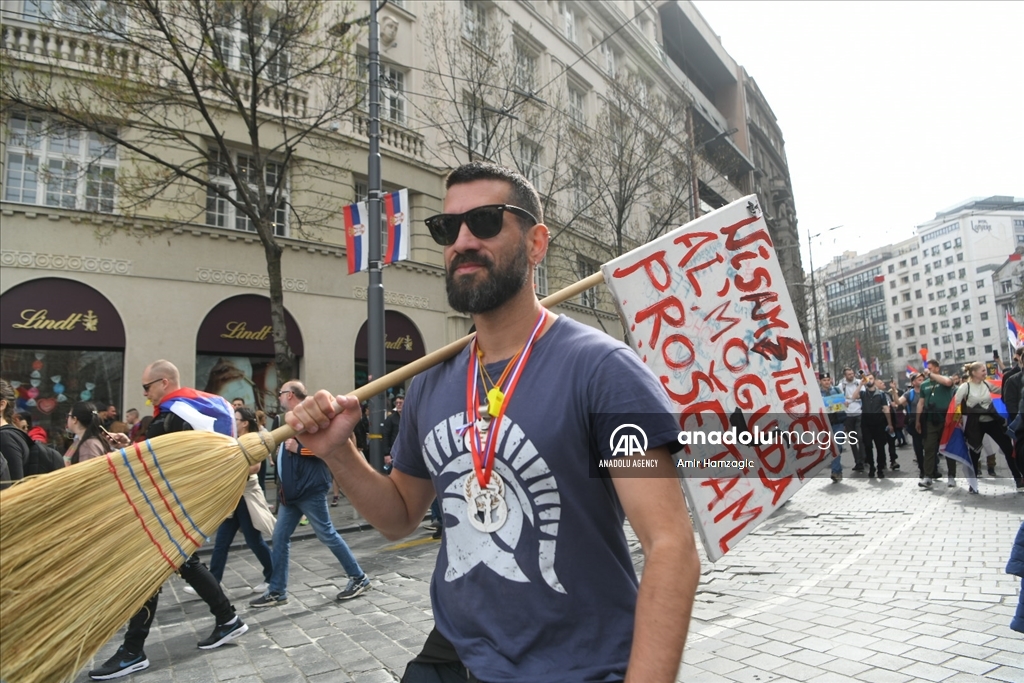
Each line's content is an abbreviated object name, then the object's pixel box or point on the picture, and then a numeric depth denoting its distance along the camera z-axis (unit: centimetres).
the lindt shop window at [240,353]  1512
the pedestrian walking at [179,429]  441
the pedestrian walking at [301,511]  603
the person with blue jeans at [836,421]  1291
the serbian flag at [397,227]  1208
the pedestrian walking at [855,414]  1326
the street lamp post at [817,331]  2541
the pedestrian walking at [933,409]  1070
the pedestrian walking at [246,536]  620
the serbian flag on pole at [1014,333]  1041
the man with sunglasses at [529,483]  145
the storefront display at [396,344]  1794
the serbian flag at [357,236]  1250
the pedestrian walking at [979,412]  983
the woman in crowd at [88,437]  536
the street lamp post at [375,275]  1157
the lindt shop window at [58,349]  1285
